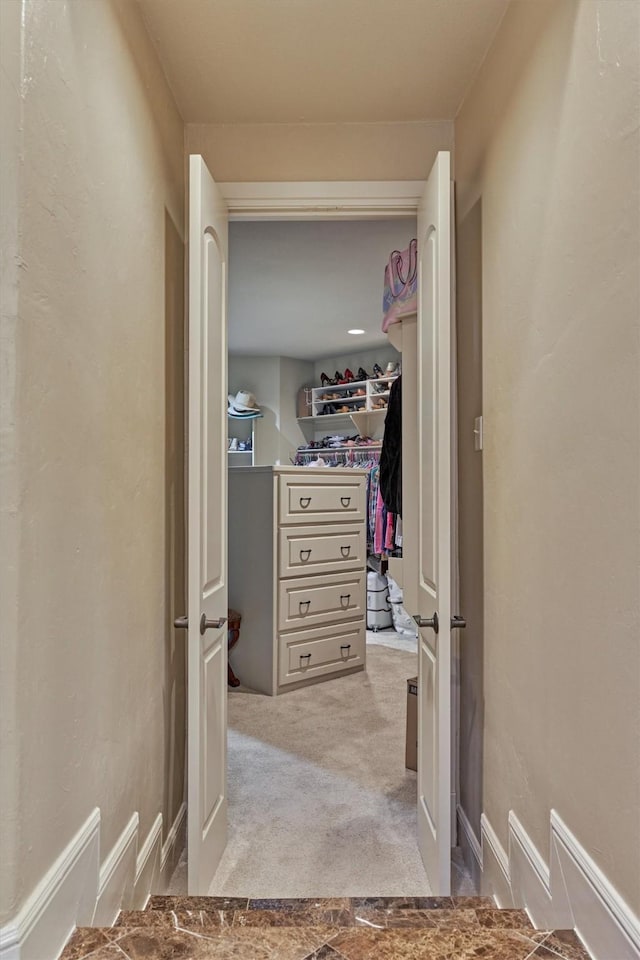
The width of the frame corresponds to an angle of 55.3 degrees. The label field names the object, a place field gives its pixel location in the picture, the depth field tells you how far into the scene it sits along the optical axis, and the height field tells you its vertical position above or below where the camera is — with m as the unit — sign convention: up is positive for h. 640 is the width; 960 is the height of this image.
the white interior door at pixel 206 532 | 1.69 -0.14
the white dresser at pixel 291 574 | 3.75 -0.57
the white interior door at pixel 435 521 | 1.72 -0.11
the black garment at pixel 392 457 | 3.13 +0.15
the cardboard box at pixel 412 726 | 2.63 -1.04
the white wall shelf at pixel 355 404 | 6.18 +0.87
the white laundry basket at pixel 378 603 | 5.37 -1.04
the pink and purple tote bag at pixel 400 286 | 2.41 +0.81
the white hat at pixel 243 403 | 6.59 +0.89
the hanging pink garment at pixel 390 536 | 5.08 -0.42
